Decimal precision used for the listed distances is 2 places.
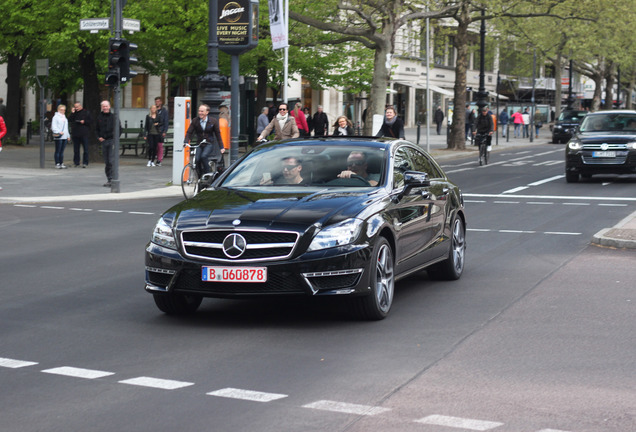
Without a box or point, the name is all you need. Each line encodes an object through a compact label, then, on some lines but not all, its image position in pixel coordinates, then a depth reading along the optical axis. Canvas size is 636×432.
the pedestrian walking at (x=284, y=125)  24.05
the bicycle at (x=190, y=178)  22.34
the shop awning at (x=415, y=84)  75.62
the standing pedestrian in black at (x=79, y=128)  30.31
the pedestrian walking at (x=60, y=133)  29.62
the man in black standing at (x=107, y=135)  24.47
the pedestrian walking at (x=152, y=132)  32.34
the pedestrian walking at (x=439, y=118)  65.88
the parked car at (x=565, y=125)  57.69
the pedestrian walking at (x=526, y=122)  65.29
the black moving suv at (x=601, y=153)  25.78
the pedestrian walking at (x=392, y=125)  24.14
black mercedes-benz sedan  8.26
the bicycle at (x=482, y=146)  34.22
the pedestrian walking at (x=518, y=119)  65.00
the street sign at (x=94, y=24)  22.53
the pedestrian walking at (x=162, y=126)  32.72
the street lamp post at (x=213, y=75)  24.06
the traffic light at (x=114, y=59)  22.25
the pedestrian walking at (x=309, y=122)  42.66
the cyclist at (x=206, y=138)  22.41
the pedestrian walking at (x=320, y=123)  36.81
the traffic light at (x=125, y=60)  22.31
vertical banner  28.77
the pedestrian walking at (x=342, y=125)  26.17
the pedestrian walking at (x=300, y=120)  30.59
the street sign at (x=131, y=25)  23.20
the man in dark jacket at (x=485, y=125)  34.03
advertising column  25.19
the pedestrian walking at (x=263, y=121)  32.69
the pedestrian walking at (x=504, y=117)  64.54
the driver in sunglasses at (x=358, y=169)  9.65
